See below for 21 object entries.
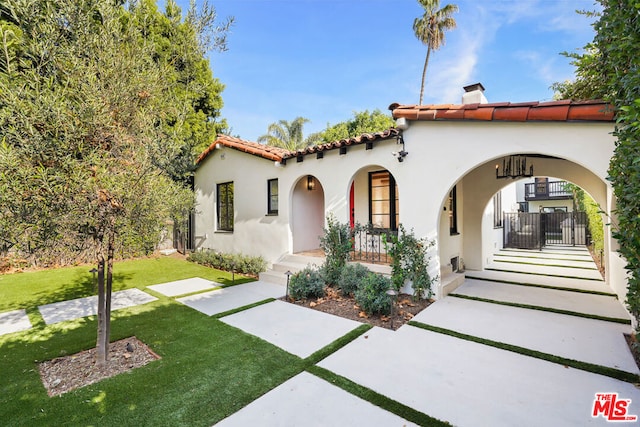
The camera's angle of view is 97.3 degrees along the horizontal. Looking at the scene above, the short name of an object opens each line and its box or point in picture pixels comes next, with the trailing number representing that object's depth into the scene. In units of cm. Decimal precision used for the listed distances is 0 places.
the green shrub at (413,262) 670
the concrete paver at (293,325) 463
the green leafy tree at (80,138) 304
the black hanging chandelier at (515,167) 856
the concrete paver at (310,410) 287
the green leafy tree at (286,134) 2647
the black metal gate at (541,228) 1695
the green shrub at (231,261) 989
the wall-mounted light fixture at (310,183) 1059
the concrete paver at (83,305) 605
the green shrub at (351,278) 696
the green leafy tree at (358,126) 2659
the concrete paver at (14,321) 538
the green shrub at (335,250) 777
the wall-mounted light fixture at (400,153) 706
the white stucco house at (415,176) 542
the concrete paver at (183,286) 785
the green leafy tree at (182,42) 435
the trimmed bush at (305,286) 684
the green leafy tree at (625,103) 286
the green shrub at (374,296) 570
